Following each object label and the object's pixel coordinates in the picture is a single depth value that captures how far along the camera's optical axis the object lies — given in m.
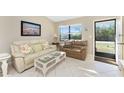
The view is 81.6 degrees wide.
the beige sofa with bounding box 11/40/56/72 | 1.59
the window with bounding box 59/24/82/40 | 1.90
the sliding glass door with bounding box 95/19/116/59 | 1.94
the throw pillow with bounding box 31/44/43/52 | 1.82
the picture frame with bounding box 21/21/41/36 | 1.66
